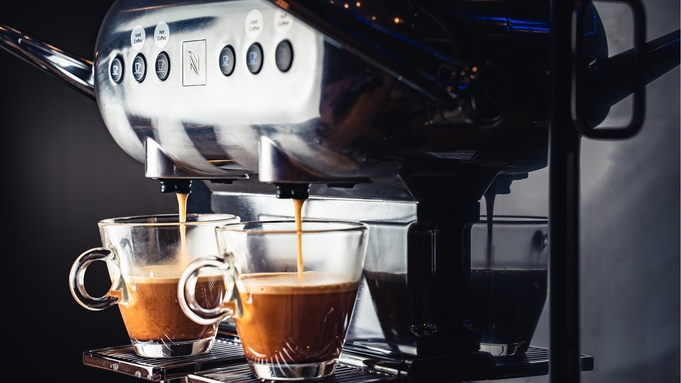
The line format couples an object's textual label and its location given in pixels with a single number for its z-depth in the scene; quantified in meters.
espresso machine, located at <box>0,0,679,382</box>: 0.82
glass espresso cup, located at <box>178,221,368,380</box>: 0.86
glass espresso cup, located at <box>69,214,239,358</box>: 0.94
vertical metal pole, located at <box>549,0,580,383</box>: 0.82
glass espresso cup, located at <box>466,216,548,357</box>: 0.92
